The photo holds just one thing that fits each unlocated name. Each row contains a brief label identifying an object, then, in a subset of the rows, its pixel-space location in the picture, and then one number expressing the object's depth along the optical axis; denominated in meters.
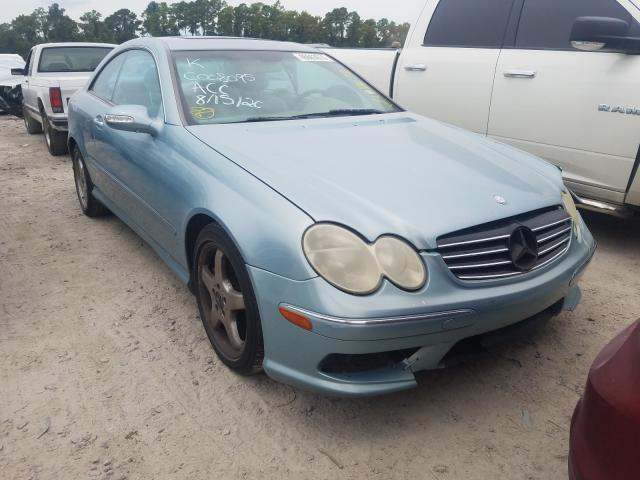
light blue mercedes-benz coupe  1.96
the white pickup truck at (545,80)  3.64
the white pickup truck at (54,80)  7.16
